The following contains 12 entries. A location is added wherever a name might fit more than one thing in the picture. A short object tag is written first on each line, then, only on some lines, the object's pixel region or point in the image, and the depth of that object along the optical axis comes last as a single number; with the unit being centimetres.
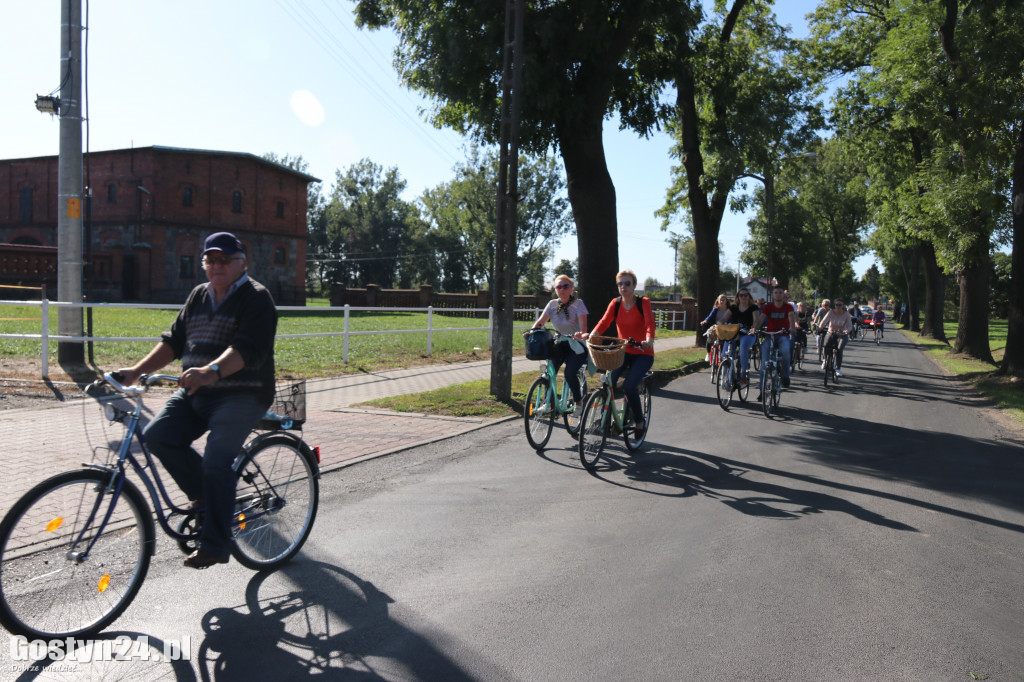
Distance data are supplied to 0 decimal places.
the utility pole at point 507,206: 1130
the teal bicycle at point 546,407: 820
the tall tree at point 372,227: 8919
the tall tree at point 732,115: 2186
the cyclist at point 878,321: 3850
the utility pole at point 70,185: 1230
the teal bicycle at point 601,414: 749
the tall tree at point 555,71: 1299
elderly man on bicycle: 394
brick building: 4919
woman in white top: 841
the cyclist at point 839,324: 1655
